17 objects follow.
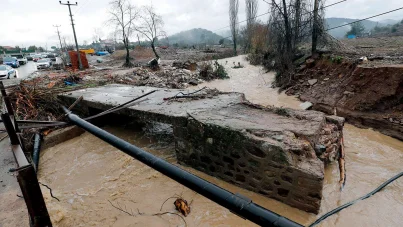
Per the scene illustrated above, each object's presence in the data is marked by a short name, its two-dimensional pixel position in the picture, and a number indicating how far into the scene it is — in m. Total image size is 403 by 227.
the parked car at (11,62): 28.81
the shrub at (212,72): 15.37
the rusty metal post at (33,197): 1.37
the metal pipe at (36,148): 4.81
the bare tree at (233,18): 34.36
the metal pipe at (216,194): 0.81
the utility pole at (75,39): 20.53
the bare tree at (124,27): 24.25
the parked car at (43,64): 24.92
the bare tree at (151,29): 26.23
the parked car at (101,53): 47.19
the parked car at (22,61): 35.96
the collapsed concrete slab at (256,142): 3.10
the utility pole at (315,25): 10.56
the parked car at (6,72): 17.60
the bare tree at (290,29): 10.86
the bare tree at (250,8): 34.31
